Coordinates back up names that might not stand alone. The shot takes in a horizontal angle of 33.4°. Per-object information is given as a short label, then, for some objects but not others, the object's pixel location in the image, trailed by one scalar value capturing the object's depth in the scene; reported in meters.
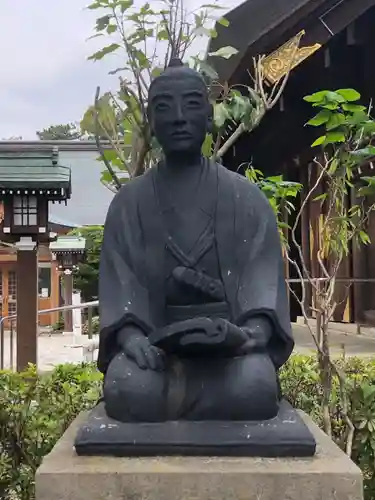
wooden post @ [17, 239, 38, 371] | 8.25
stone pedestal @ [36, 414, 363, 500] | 2.00
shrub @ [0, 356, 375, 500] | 3.50
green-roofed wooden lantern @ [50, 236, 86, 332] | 17.23
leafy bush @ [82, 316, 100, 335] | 14.18
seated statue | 2.20
